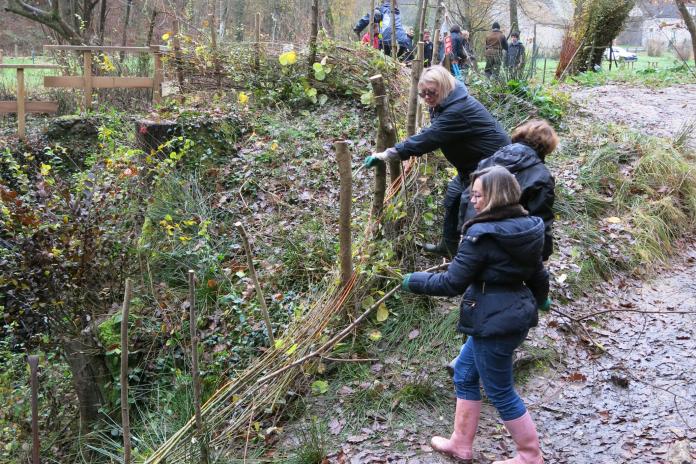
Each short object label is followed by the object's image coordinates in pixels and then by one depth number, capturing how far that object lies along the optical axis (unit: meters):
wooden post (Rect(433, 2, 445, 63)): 5.71
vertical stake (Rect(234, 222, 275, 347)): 3.74
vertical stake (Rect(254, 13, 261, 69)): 9.74
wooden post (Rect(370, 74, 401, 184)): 4.26
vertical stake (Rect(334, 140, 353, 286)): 3.82
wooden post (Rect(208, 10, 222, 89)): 9.69
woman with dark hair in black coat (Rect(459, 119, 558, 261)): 3.62
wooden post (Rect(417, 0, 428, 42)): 6.21
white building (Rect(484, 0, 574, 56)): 26.43
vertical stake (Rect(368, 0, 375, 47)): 8.48
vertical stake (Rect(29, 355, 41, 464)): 2.46
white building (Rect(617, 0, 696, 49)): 35.35
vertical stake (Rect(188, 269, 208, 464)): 3.01
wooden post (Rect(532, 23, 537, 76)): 9.72
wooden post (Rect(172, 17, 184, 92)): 9.91
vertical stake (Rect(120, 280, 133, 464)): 2.81
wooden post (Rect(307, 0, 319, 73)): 8.87
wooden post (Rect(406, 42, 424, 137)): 4.79
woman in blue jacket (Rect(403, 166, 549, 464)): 2.95
